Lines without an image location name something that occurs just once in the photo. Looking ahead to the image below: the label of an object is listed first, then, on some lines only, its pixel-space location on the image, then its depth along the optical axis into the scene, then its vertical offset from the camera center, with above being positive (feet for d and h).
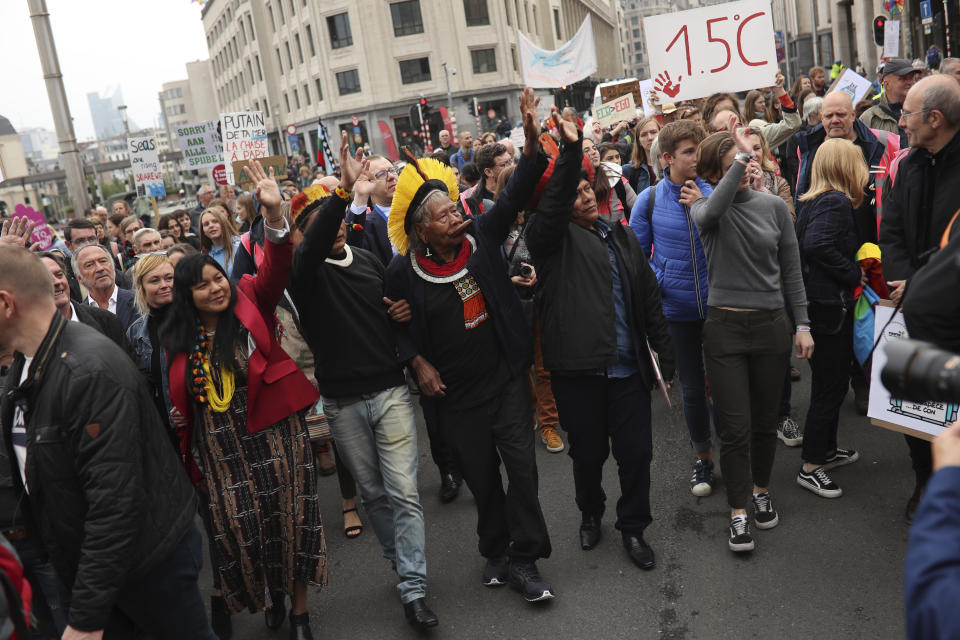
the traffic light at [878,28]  45.16 +5.09
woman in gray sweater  13.24 -2.93
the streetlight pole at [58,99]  39.01 +6.97
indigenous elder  12.79 -2.54
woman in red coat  11.70 -3.04
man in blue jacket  14.74 -2.20
